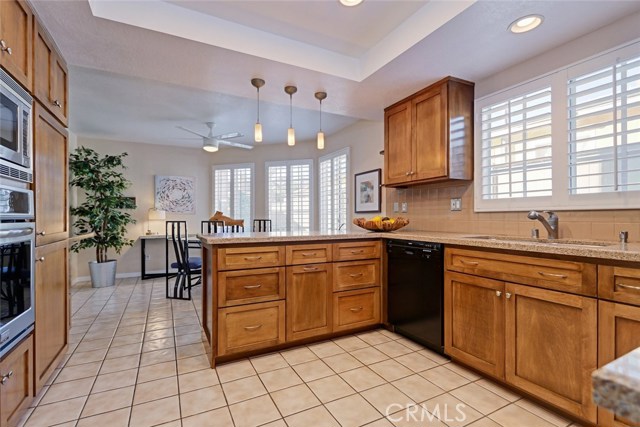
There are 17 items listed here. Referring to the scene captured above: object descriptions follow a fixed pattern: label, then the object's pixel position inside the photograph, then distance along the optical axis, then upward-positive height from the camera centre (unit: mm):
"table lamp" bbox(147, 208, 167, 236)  5570 -32
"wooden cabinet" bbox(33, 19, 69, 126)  1754 +874
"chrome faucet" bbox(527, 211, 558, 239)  2118 -88
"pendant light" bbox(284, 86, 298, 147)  2702 +1152
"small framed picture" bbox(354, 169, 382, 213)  4105 +293
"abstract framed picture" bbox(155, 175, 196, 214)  5730 +365
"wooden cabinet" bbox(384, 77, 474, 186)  2680 +717
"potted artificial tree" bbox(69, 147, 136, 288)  4609 +66
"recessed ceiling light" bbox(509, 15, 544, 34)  1905 +1190
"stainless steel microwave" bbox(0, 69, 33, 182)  1401 +405
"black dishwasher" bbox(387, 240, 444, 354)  2342 -634
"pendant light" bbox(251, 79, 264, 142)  2619 +1149
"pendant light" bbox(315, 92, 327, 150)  2797 +1145
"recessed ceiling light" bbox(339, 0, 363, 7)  2016 +1372
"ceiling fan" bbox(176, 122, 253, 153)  4570 +1058
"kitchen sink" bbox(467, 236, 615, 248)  1885 -193
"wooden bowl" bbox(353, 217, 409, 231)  2996 -119
